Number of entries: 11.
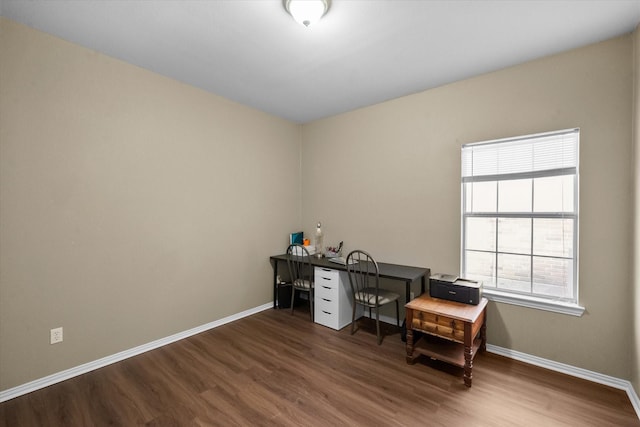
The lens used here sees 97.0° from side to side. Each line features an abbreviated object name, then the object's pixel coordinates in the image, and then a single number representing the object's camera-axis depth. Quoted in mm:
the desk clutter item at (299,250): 3969
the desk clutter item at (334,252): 3849
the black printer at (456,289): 2529
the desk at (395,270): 2821
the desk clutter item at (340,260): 3463
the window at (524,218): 2395
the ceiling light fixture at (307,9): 1793
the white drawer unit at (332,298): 3271
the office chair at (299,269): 3549
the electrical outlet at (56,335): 2240
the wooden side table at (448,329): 2238
